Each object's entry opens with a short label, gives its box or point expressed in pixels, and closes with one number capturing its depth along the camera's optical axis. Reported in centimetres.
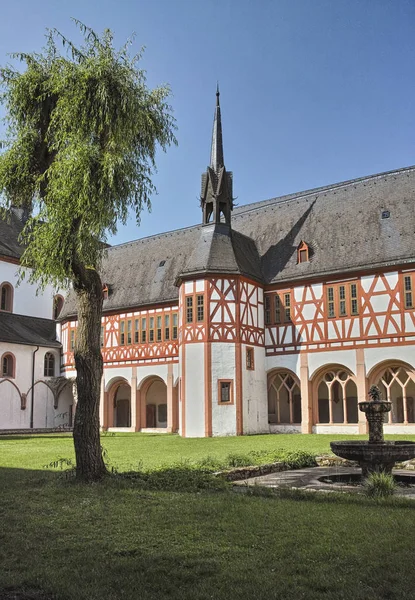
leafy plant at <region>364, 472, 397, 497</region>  940
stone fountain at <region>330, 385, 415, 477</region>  1110
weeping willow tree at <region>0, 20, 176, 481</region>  1166
